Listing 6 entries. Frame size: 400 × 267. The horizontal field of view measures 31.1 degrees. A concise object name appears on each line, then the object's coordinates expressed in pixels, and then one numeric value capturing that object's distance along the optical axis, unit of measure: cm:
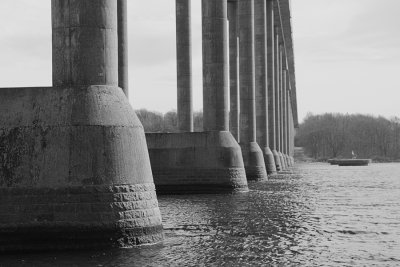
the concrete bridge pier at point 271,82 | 7419
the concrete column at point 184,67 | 4256
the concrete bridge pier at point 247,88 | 5175
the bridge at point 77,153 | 1552
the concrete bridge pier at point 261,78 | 6419
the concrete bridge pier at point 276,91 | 8884
